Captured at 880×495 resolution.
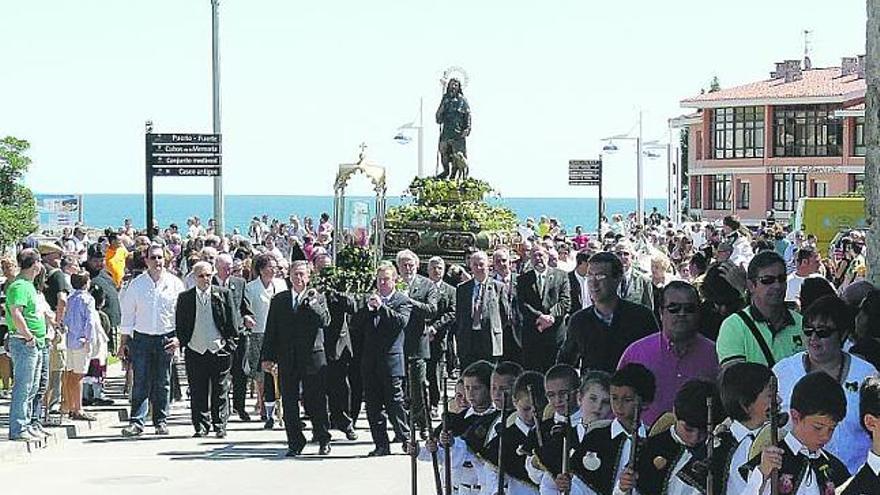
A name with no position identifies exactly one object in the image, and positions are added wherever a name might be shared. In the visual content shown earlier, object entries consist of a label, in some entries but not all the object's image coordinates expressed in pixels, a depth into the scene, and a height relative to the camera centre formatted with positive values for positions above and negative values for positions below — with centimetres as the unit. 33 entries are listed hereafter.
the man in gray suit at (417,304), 1557 -80
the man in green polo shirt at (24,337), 1530 -109
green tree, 3256 +51
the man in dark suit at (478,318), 1633 -95
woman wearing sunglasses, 730 -67
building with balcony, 7219 +346
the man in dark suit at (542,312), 1664 -92
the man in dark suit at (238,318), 1703 -100
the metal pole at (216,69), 2720 +245
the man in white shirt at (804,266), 1630 -45
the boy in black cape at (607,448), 772 -106
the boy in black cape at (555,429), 794 -102
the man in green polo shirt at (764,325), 873 -55
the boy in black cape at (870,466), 634 -93
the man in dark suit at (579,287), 1745 -70
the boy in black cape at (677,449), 739 -103
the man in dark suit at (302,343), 1559 -116
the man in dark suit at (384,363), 1527 -131
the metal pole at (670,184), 6128 +136
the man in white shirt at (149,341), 1681 -123
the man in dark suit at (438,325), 1652 -103
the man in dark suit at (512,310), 1673 -90
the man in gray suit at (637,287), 1541 -62
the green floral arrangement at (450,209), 2392 +16
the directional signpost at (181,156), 2484 +95
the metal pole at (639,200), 5084 +62
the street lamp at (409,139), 4584 +224
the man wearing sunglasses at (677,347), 877 -68
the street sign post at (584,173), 4078 +114
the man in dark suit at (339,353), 1592 -127
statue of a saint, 2491 +133
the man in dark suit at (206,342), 1661 -122
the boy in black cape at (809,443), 652 -87
